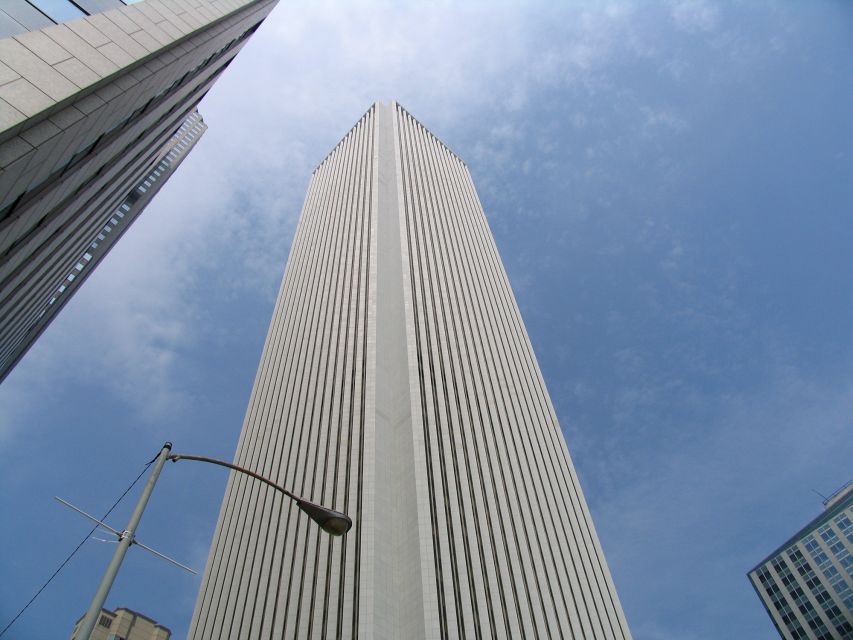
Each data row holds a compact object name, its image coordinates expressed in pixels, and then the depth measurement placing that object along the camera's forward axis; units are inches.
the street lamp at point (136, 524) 347.3
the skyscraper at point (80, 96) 514.0
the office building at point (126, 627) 3754.9
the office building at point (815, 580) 3395.7
